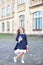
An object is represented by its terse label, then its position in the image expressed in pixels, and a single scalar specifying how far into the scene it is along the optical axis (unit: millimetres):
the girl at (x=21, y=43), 3410
